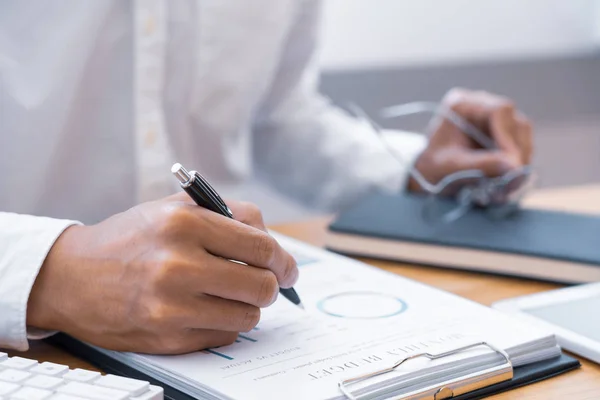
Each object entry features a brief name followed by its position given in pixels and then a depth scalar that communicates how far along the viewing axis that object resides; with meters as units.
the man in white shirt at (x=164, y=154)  0.94
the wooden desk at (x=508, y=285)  0.92
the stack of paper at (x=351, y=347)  0.89
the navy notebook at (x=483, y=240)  1.14
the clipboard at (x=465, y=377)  0.89
